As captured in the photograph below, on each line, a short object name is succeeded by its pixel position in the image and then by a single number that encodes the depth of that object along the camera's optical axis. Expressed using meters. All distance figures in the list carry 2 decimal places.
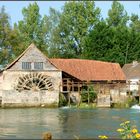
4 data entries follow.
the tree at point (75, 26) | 82.38
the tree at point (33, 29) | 81.30
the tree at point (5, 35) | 72.69
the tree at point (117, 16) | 87.50
